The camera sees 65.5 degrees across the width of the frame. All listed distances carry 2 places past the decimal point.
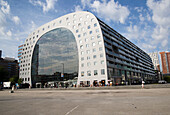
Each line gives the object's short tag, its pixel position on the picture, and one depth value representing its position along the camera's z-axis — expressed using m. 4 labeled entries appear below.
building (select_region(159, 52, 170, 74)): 185.38
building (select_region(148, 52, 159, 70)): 191.57
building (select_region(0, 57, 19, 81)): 153.88
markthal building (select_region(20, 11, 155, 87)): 54.78
